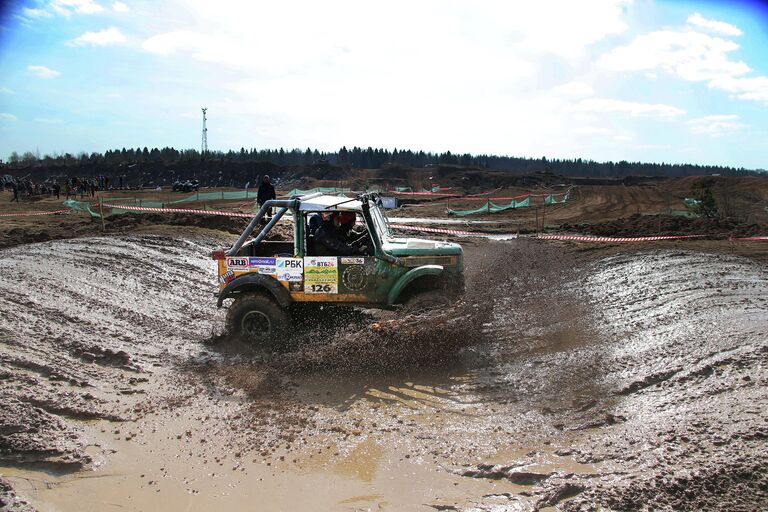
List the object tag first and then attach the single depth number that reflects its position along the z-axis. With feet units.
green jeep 25.05
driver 25.31
